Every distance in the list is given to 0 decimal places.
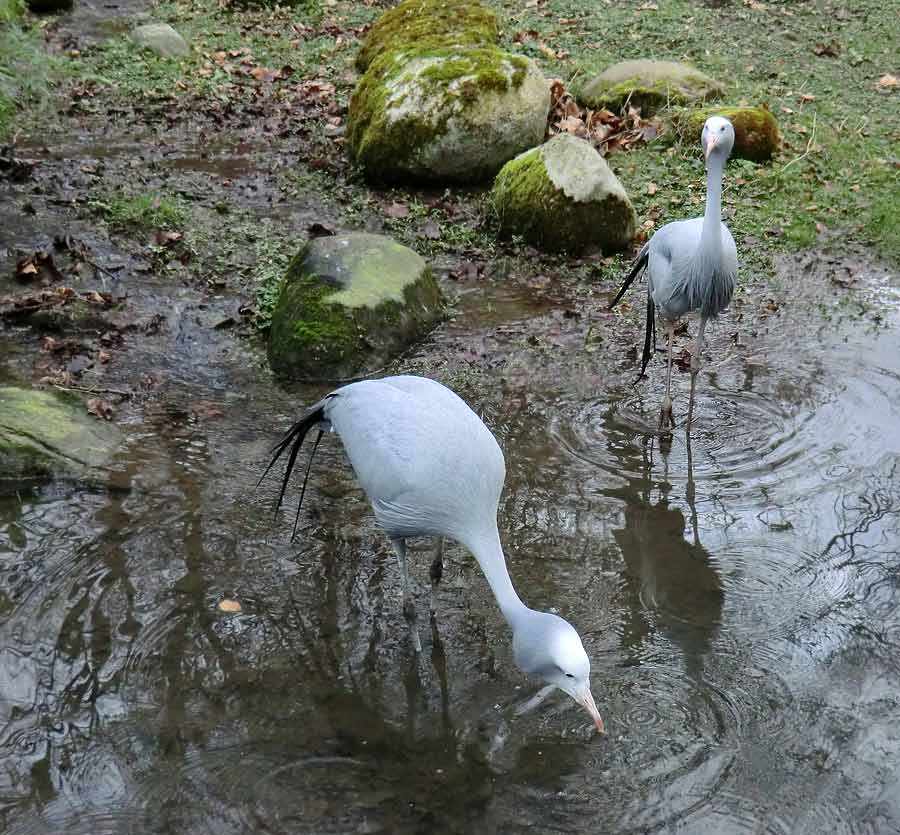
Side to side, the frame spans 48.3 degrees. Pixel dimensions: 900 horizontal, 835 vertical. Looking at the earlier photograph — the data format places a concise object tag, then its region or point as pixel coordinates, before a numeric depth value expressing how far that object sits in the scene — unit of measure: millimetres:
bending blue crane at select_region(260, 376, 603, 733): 3369
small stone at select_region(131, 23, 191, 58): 11945
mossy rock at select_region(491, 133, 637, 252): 7512
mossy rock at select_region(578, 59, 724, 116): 9852
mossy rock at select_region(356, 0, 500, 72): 9328
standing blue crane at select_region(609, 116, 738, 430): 5328
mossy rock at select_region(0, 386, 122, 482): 5000
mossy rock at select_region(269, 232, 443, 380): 6172
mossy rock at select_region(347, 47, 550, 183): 8375
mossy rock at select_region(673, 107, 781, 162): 8930
